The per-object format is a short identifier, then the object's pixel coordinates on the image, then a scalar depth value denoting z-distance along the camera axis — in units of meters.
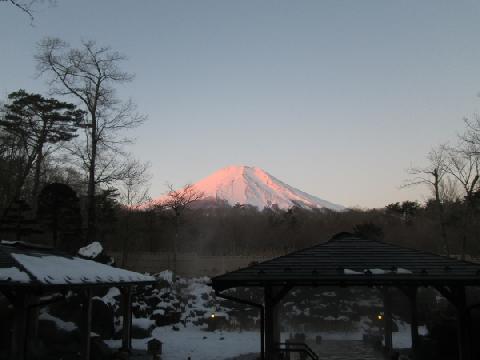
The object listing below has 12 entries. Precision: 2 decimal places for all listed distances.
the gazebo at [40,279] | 7.96
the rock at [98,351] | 13.48
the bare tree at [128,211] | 35.47
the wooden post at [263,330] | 9.80
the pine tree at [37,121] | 27.97
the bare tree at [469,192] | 29.87
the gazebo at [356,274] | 8.78
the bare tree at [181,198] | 39.45
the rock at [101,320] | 17.61
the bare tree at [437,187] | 28.59
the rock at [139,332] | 18.62
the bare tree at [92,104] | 24.73
